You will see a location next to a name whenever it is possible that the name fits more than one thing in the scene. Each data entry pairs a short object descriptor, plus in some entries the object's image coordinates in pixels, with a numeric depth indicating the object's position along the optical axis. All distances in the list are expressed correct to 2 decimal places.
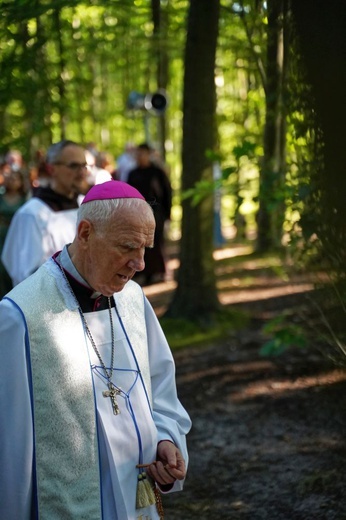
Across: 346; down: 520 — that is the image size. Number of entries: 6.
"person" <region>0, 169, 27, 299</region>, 11.08
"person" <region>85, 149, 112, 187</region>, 6.96
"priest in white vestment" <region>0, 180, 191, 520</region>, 3.51
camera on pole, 15.78
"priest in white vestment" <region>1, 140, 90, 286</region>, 7.21
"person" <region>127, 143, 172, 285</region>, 15.95
